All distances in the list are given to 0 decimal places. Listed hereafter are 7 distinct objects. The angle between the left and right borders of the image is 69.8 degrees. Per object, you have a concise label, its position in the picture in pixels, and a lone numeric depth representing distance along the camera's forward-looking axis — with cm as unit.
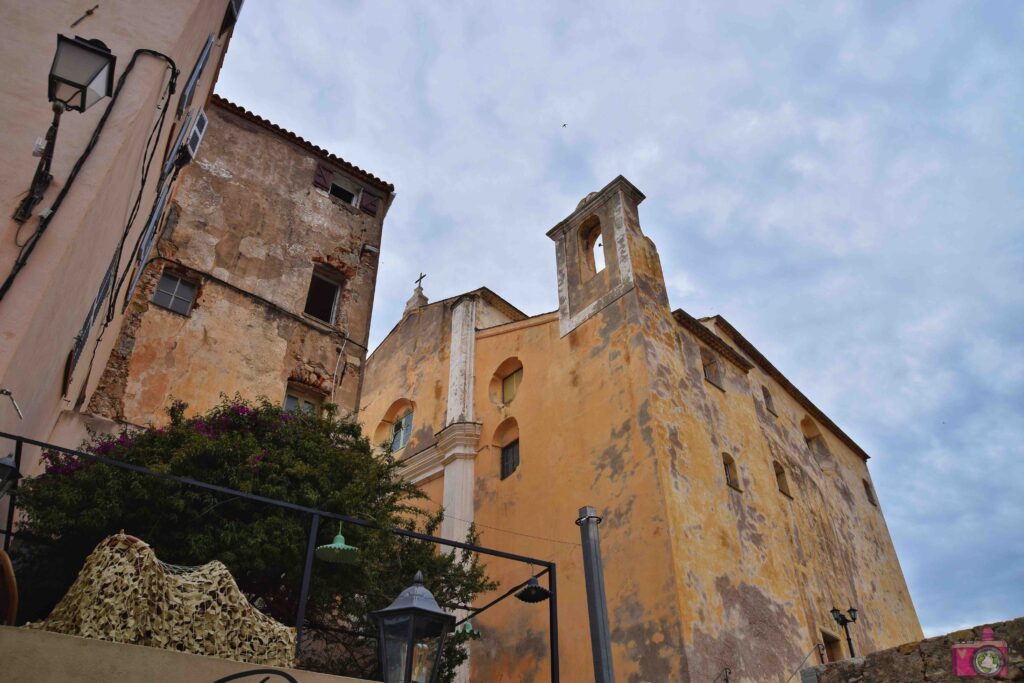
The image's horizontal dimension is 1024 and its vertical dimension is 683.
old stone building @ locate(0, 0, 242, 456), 498
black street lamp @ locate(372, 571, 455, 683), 448
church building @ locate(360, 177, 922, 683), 1226
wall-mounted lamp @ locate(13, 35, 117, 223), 444
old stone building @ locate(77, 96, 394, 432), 1043
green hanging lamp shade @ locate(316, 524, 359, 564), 709
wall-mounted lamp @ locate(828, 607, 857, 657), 1438
